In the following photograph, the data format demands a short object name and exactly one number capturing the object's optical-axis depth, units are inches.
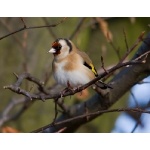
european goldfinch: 199.0
